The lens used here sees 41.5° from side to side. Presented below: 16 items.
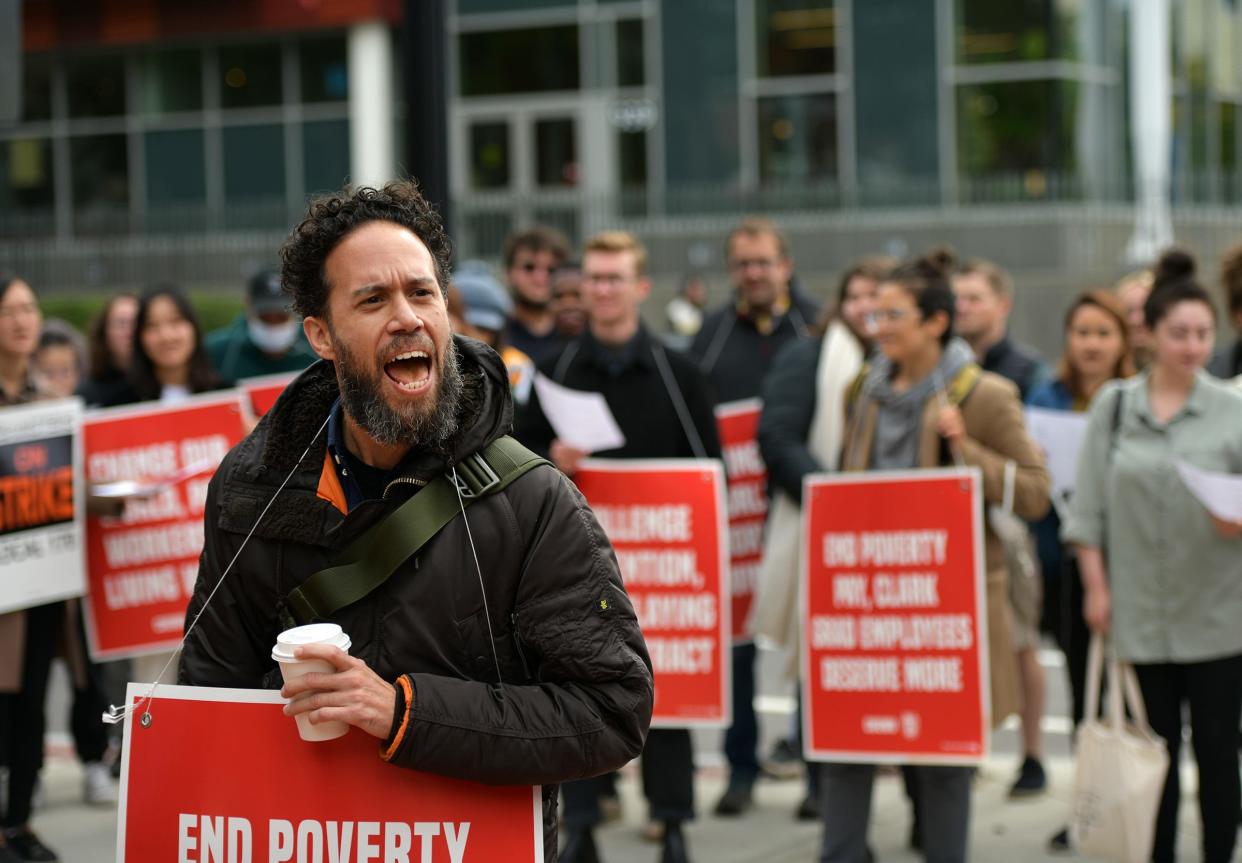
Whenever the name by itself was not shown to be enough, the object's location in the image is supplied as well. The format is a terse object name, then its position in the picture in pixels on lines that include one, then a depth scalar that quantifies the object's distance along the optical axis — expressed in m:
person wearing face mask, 8.26
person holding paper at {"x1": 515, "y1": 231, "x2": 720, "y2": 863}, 6.56
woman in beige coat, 5.76
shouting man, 2.83
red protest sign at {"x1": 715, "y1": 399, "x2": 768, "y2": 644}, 7.25
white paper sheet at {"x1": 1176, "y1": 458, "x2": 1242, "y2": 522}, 5.55
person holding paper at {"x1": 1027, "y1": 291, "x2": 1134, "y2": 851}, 7.16
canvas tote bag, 5.59
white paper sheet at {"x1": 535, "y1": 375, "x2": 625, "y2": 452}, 6.20
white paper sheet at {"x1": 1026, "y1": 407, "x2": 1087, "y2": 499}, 7.00
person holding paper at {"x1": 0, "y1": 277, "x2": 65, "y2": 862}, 6.25
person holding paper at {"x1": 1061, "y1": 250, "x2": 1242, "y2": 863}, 5.76
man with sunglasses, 8.52
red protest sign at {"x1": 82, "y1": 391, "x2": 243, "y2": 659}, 6.72
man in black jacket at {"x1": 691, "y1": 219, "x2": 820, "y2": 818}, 8.05
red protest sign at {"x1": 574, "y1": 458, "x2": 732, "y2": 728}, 6.40
